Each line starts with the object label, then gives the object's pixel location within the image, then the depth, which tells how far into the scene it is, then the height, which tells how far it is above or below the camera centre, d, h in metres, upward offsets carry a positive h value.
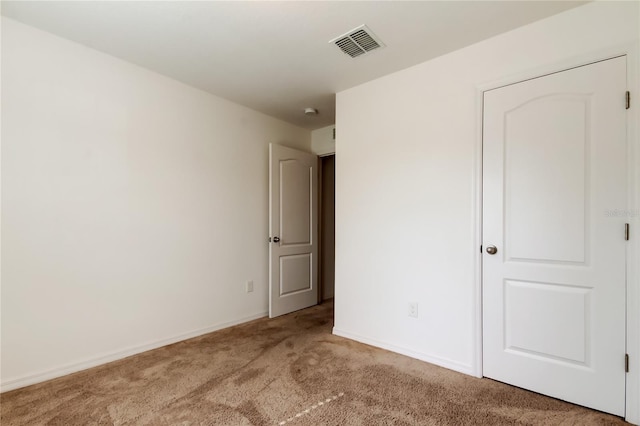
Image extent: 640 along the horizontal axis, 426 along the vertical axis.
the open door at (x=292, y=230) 3.54 -0.23
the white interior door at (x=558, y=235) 1.73 -0.15
